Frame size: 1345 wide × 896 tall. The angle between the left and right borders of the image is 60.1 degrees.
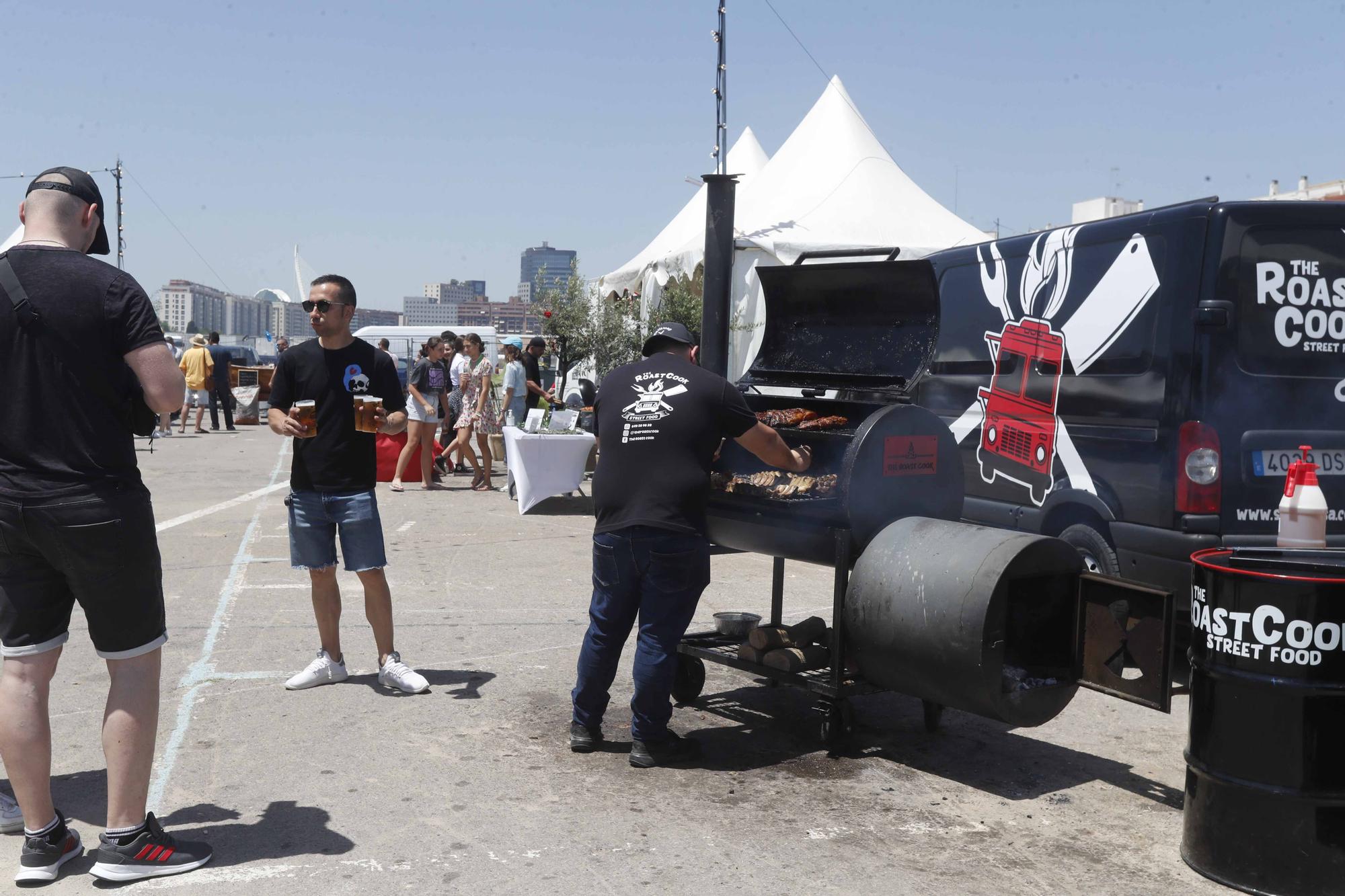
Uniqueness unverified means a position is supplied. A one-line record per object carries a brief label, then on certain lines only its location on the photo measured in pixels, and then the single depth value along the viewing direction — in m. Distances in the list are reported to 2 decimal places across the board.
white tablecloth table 12.20
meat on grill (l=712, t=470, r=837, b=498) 5.52
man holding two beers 5.65
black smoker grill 4.47
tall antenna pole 13.12
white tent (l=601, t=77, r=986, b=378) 16.53
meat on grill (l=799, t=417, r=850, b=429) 5.97
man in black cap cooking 4.84
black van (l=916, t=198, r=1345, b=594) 6.03
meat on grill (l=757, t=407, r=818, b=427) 6.08
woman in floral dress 14.09
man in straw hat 22.08
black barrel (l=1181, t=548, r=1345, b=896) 3.63
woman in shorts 13.92
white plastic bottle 4.32
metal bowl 6.11
